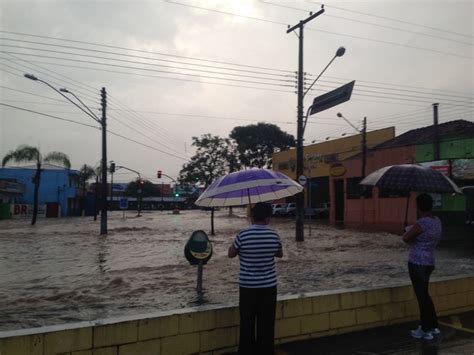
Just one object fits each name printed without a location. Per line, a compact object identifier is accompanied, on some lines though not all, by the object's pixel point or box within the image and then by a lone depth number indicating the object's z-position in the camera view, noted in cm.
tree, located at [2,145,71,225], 4203
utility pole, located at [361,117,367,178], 3591
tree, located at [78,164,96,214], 7156
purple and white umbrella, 503
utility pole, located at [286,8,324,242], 1995
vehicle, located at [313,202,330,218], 4738
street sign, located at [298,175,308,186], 1991
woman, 549
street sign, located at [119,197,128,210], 4886
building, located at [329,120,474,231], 2978
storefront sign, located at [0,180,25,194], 5425
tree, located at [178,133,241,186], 6384
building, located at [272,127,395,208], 4238
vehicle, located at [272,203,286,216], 5192
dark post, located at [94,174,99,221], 4934
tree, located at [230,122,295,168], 6550
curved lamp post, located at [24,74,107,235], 2553
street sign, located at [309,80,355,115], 1791
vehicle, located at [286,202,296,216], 5150
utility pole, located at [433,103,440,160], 3105
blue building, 6662
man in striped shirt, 443
